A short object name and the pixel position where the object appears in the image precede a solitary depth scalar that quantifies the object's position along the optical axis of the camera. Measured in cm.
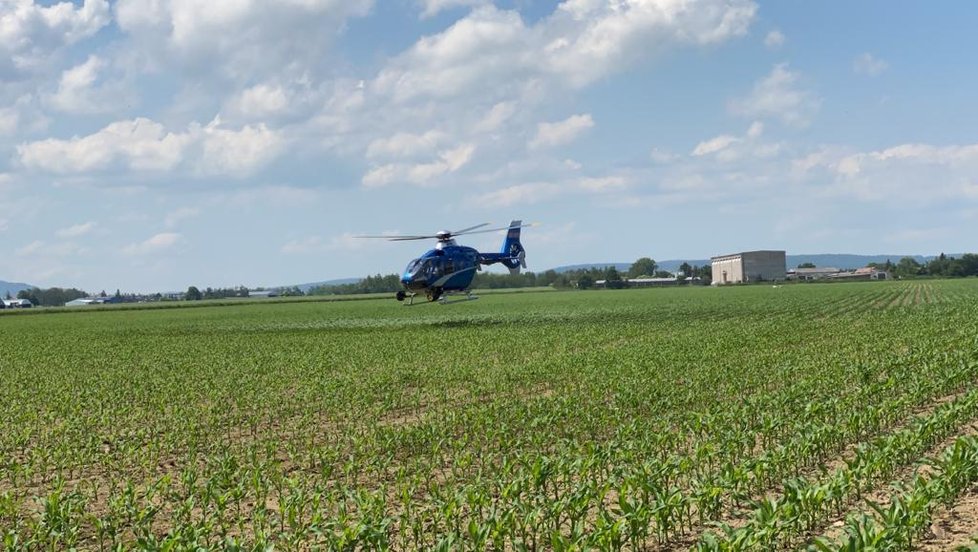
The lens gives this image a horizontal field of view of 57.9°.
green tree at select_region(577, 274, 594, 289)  18962
